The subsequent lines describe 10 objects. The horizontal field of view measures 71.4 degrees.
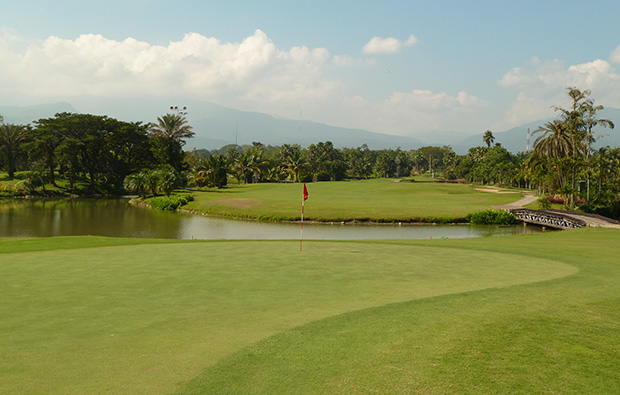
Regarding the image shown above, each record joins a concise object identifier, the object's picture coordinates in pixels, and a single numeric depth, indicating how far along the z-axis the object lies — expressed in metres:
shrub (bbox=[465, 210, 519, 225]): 53.35
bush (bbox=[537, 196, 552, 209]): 59.75
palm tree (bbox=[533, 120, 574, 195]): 66.81
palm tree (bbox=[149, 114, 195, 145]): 101.81
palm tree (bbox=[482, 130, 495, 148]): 159.35
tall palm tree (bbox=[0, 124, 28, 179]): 97.51
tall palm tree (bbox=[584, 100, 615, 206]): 58.44
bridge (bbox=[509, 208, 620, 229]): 43.44
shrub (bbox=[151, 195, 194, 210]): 66.69
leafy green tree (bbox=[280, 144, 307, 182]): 135.38
